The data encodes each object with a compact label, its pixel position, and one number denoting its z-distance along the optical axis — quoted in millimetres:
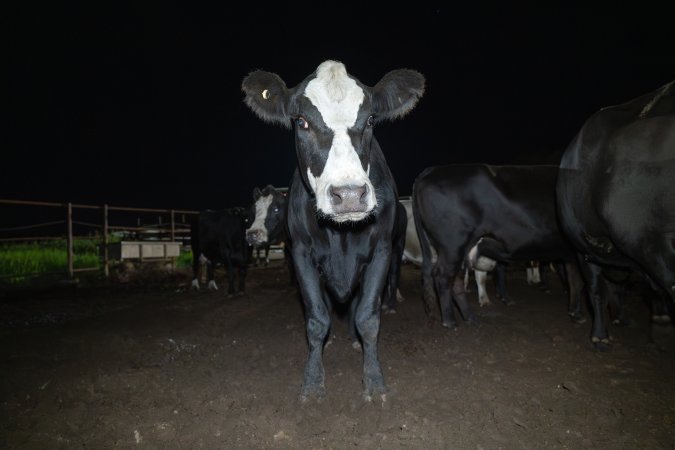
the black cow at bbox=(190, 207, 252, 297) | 9224
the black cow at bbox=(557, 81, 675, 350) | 2570
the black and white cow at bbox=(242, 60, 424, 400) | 2779
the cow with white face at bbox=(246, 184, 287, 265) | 7775
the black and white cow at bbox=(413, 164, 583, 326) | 5387
